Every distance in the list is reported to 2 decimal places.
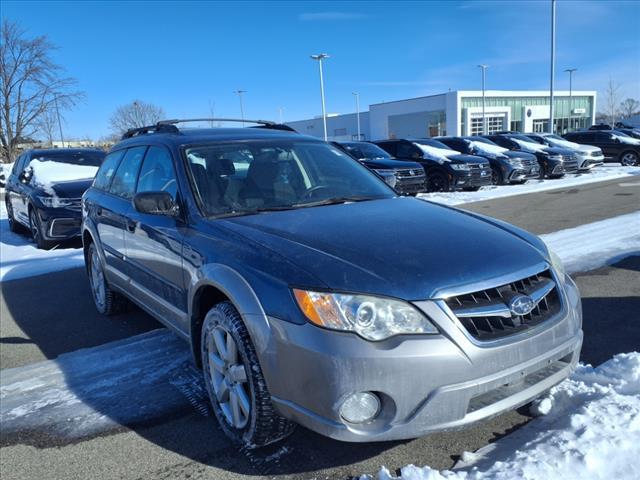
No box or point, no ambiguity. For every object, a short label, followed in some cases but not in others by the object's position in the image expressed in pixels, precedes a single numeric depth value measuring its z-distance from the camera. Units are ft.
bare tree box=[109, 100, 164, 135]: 153.58
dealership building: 196.44
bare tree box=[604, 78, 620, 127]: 233.55
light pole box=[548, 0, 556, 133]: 102.37
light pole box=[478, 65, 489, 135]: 197.69
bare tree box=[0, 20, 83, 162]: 125.70
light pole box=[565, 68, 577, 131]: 222.69
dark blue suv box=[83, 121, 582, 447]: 7.14
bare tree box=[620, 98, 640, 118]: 299.68
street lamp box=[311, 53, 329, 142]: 133.28
